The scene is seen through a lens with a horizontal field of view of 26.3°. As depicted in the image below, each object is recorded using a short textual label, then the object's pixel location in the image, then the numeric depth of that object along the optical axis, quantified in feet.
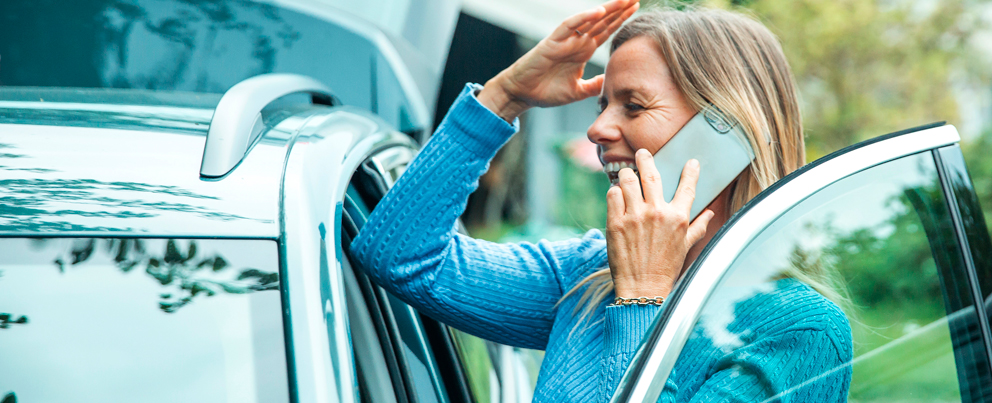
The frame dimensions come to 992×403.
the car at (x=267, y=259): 6.60
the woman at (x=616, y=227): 6.72
